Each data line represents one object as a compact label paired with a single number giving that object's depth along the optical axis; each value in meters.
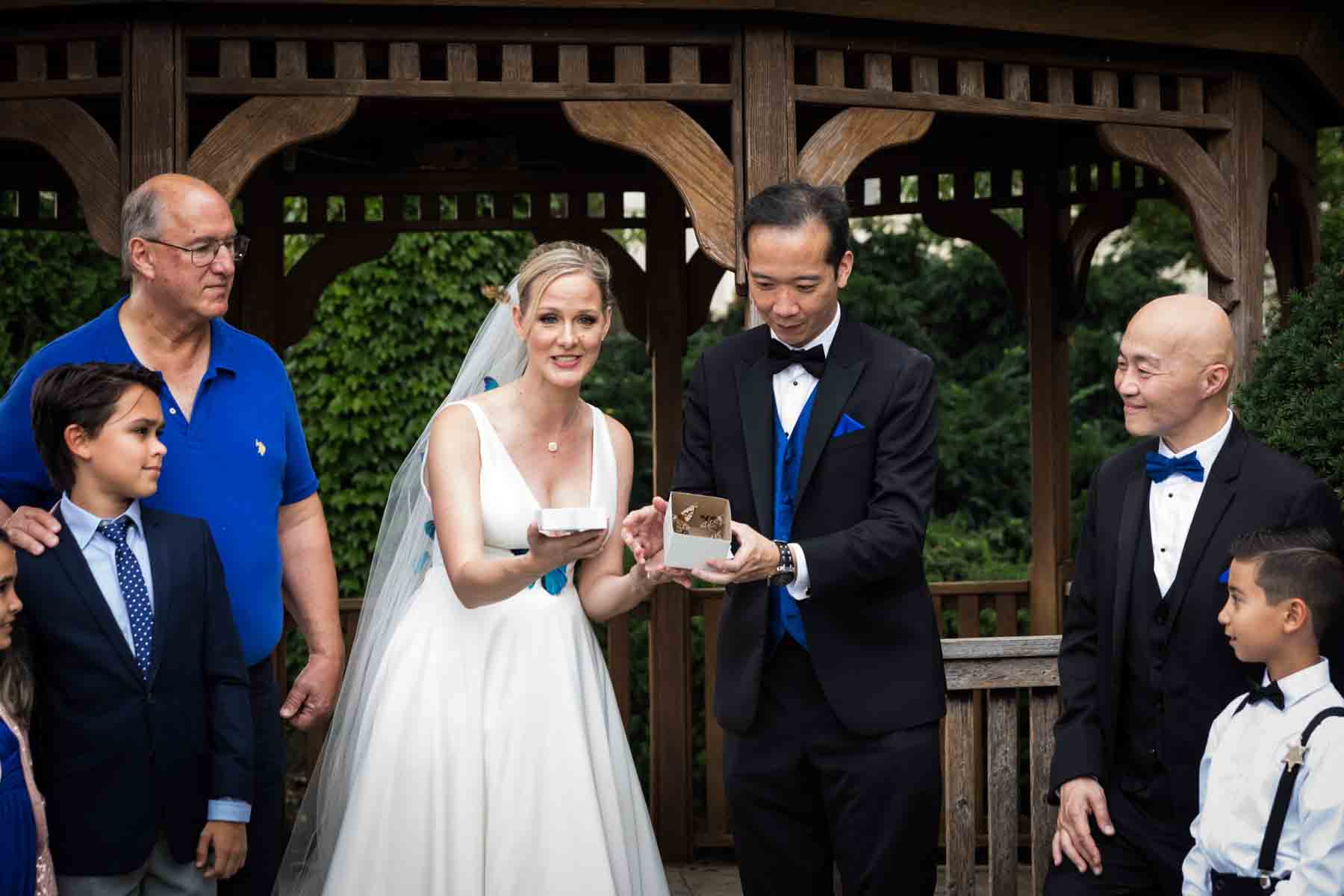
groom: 3.67
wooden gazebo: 5.13
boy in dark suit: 3.53
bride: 3.85
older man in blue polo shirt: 3.89
